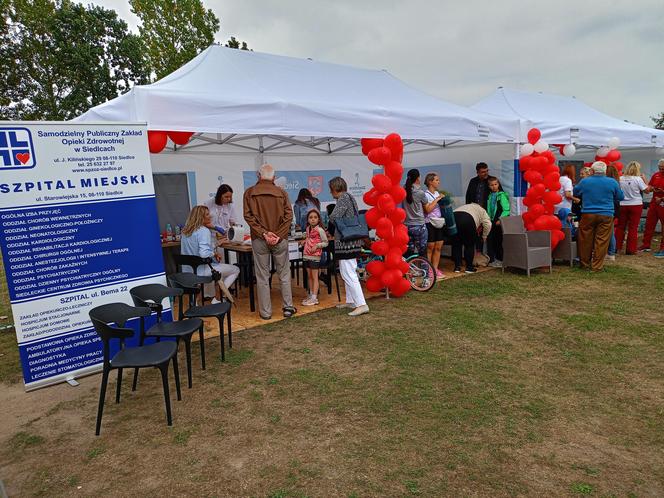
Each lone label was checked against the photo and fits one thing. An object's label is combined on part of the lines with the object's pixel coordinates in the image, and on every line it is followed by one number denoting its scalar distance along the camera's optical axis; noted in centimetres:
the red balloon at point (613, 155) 822
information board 318
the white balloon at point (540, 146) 662
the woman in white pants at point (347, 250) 478
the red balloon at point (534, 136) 666
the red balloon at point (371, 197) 514
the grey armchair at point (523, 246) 635
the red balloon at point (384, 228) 504
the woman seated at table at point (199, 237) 460
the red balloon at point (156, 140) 397
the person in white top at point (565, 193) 759
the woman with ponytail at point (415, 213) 573
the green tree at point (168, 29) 1872
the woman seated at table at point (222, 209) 586
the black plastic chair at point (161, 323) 307
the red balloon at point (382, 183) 499
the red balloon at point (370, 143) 524
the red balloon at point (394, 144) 509
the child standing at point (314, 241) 502
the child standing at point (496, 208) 682
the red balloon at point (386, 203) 501
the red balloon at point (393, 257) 520
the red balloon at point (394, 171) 506
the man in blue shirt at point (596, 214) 643
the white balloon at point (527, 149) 669
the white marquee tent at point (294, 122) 404
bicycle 571
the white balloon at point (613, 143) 810
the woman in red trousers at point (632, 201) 759
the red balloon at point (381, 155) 499
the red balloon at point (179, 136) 435
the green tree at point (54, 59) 1518
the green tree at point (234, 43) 2078
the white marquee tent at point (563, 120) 728
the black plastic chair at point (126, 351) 251
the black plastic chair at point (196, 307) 352
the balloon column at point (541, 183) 666
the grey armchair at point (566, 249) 684
